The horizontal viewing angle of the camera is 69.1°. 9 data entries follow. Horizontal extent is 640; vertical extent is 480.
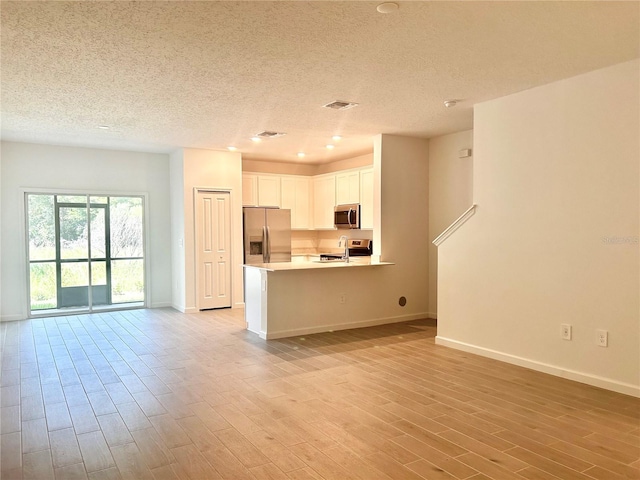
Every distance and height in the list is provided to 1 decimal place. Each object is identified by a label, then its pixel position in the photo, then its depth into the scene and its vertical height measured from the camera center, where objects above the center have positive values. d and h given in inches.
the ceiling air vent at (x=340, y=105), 187.9 +50.9
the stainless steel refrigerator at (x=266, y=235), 313.4 -3.6
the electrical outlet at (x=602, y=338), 148.4 -35.7
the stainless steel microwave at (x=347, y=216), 298.0 +8.9
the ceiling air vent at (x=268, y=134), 247.1 +51.3
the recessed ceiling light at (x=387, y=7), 103.6 +50.0
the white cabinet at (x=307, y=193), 307.0 +25.7
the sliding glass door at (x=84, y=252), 279.0 -12.8
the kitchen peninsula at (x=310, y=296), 221.6 -33.7
